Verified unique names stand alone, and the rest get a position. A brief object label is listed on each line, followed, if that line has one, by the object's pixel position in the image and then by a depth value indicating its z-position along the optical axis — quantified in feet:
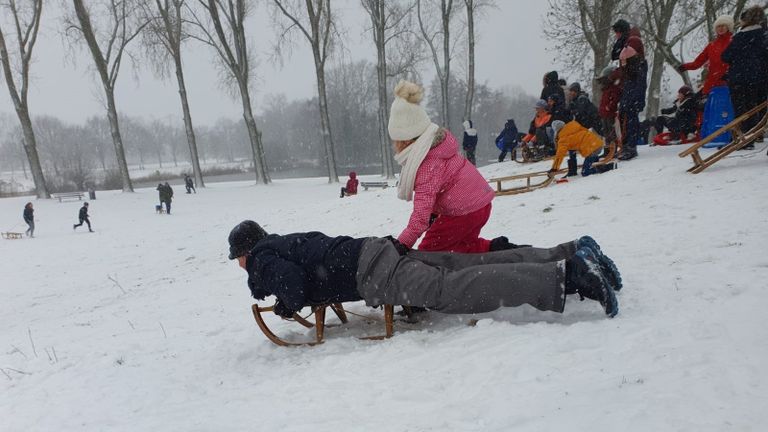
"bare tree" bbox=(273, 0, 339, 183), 74.64
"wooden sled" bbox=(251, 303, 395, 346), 11.78
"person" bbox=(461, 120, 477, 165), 49.19
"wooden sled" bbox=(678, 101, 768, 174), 18.90
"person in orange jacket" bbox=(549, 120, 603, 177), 25.99
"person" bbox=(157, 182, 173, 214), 61.62
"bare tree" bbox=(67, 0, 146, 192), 76.29
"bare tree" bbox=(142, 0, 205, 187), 78.28
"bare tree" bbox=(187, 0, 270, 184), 76.66
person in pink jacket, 11.28
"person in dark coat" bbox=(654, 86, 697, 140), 29.35
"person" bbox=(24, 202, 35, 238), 51.49
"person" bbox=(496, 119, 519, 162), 46.70
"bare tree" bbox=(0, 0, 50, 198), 76.79
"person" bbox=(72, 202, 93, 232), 52.31
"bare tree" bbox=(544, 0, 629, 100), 49.47
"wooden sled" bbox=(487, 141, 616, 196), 27.58
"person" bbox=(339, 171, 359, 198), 56.24
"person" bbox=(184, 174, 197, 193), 84.48
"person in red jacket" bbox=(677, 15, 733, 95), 22.16
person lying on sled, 9.27
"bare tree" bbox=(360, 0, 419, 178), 79.87
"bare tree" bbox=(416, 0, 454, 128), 77.20
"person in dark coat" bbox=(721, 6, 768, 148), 19.99
